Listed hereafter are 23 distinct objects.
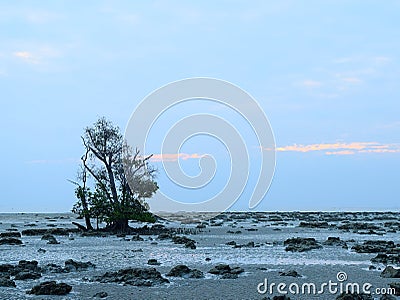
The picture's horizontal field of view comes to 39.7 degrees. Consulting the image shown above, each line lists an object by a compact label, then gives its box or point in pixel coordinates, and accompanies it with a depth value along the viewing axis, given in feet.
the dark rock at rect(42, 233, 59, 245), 135.23
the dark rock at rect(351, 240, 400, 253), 111.96
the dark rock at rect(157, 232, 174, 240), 150.67
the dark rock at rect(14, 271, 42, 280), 72.08
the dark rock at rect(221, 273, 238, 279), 73.92
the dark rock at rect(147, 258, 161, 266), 89.02
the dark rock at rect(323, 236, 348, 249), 128.30
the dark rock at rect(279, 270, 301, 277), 74.95
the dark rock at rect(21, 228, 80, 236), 173.76
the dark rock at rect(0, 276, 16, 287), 66.07
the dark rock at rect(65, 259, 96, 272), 81.56
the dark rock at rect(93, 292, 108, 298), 60.10
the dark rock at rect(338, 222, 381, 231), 212.84
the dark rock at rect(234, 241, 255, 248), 124.36
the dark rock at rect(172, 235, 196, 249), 122.45
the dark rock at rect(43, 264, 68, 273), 79.36
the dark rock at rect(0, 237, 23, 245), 133.18
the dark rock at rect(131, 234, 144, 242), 145.92
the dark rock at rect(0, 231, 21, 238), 159.49
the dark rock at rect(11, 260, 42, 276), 77.28
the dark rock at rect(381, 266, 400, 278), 72.22
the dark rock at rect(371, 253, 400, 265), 92.17
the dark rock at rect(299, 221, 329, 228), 233.06
